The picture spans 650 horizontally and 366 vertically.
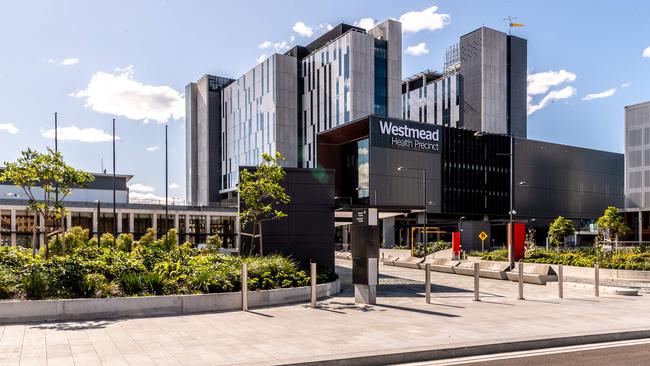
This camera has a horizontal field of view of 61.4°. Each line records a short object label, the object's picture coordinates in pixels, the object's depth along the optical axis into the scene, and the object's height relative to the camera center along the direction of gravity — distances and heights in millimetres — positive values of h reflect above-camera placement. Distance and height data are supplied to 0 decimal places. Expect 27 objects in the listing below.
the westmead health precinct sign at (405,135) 73125 +7254
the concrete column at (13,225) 63156 -4405
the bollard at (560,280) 20889 -3591
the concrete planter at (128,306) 13594 -3229
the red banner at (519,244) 34312 -3673
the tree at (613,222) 71312 -4803
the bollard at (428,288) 18547 -3451
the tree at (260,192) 22500 -225
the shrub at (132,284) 15602 -2801
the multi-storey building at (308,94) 89000 +16279
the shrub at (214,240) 47719 -4754
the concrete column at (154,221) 76819 -4807
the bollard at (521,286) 20250 -3711
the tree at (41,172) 18578 +508
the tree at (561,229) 72250 -5799
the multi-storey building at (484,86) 119125 +22601
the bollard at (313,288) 16797 -3158
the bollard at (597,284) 21562 -3888
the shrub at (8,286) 14266 -2593
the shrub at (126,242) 38188 -3963
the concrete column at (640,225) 82062 -5917
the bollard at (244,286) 16156 -2964
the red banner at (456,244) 44406 -4719
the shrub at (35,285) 14375 -2578
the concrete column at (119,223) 74000 -4935
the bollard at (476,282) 19264 -3414
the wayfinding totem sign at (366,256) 17984 -2291
